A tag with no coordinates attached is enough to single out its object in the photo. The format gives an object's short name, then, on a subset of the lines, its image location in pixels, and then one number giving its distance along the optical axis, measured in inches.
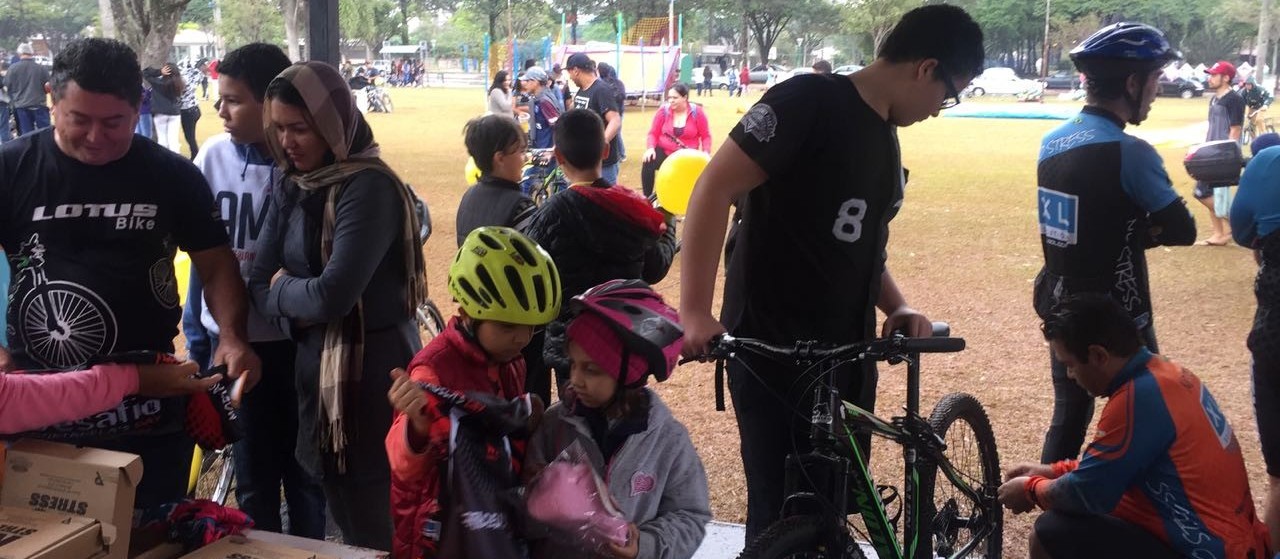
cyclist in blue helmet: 126.3
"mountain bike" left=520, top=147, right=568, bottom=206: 373.5
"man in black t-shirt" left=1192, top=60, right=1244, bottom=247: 444.1
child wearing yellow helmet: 80.7
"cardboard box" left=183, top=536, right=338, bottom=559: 74.2
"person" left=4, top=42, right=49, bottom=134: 612.1
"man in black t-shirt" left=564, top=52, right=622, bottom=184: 451.2
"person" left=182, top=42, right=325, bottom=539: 115.5
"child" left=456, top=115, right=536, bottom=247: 162.7
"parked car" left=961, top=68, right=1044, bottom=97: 1243.5
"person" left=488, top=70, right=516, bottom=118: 584.1
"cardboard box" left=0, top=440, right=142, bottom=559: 71.8
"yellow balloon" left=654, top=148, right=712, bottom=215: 272.8
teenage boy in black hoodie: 141.5
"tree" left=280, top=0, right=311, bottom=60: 762.4
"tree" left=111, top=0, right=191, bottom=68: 405.7
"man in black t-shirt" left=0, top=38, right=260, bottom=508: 91.9
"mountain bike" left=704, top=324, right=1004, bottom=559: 89.7
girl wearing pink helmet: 79.0
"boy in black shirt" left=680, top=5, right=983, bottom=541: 93.4
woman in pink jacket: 433.4
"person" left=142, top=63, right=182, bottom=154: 581.6
